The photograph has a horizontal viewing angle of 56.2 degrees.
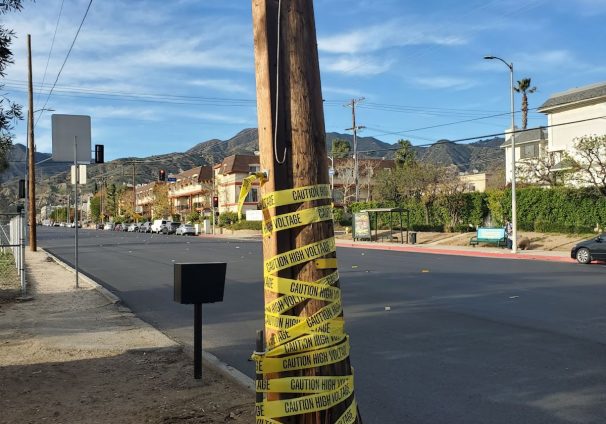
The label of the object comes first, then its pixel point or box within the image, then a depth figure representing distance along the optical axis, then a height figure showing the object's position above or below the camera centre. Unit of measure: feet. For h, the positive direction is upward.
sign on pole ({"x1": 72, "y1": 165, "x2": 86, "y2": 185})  43.11 +2.45
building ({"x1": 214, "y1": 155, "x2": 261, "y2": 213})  255.70 +11.66
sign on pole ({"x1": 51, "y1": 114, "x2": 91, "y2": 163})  41.29 +5.10
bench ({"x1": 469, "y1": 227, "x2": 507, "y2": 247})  102.40 -6.58
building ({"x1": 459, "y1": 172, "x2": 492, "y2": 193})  276.29 +10.75
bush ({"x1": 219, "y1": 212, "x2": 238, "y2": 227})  237.66 -6.09
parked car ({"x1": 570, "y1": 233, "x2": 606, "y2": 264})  68.44 -6.27
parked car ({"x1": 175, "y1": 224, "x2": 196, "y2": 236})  215.72 -9.49
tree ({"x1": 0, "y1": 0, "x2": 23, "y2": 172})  25.95 +4.91
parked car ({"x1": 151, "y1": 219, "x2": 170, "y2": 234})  245.24 -8.67
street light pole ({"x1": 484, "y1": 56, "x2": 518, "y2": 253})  87.85 +2.74
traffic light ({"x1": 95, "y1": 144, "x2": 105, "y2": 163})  73.55 +7.39
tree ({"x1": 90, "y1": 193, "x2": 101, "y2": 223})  500.33 -1.30
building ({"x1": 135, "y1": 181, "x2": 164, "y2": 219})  390.83 +4.79
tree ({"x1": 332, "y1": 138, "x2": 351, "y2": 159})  259.39 +26.52
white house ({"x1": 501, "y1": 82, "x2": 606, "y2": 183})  142.72 +22.75
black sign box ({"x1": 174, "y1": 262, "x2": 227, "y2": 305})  18.08 -2.51
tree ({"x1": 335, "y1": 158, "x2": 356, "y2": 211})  230.27 +11.98
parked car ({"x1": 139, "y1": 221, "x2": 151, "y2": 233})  264.93 -10.30
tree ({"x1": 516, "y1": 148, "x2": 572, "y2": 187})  127.03 +6.62
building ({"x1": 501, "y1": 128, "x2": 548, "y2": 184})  180.75 +18.54
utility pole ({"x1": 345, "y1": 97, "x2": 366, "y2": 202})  183.62 +25.79
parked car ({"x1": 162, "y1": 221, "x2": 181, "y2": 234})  240.32 -9.44
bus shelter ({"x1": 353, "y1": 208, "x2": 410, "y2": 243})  134.10 -5.90
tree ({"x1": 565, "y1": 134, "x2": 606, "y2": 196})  100.17 +6.38
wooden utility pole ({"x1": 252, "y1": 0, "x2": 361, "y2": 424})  9.94 +1.43
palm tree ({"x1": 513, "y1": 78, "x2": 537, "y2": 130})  187.83 +36.95
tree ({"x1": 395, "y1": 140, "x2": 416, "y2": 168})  244.28 +21.46
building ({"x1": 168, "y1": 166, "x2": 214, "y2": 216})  282.07 +7.84
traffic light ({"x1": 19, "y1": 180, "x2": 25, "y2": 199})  82.60 +2.83
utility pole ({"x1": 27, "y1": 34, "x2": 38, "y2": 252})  97.60 +9.68
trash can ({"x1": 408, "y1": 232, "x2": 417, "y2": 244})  120.98 -7.75
